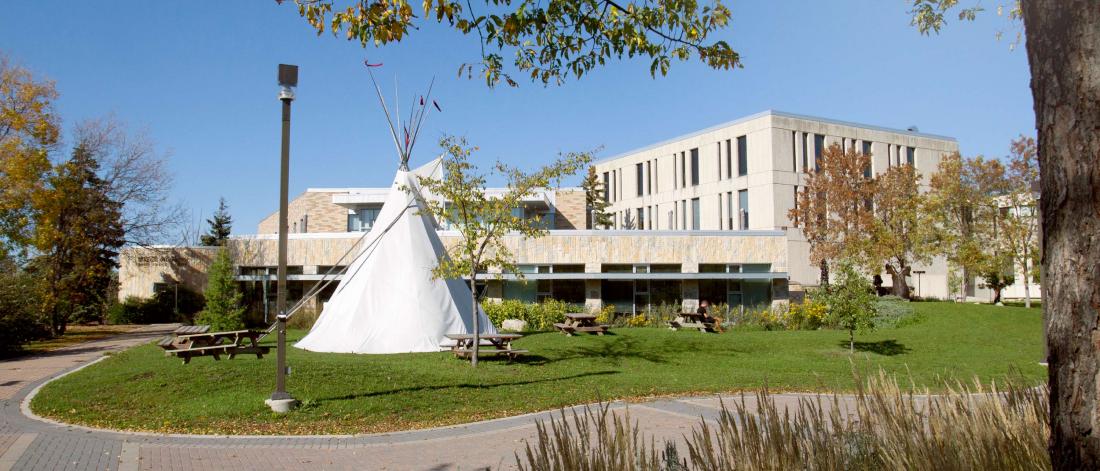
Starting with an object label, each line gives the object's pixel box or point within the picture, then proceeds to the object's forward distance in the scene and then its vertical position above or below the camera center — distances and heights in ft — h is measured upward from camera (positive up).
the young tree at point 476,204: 50.19 +5.24
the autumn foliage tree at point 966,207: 110.52 +11.13
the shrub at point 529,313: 80.53 -4.06
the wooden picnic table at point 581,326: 70.18 -4.79
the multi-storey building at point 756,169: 131.85 +21.89
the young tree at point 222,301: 73.31 -2.42
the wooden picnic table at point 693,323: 76.74 -5.05
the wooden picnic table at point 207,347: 43.16 -4.31
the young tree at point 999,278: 110.01 -0.14
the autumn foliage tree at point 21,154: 75.56 +13.34
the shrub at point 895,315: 84.58 -4.57
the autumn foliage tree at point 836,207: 111.75 +11.34
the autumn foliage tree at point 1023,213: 105.60 +10.05
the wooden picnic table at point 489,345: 49.32 -4.93
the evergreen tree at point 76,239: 82.12 +5.32
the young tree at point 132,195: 98.94 +11.58
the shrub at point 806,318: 82.89 -4.74
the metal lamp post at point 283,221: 31.50 +2.53
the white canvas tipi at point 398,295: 57.47 -1.51
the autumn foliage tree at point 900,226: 108.83 +8.08
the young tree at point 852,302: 59.21 -2.07
